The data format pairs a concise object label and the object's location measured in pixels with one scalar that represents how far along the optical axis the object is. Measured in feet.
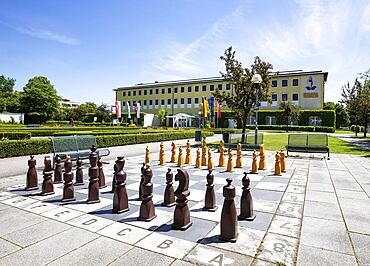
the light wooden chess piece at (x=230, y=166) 27.16
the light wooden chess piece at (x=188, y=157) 31.22
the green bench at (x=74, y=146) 27.45
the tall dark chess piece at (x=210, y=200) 14.96
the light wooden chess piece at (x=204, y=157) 30.76
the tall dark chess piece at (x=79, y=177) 20.84
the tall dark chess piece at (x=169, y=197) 15.66
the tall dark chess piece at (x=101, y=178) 19.86
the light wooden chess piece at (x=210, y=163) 27.86
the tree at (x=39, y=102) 172.33
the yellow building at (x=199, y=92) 152.46
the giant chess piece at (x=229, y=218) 11.23
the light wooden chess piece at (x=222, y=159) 29.96
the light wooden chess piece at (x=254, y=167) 26.40
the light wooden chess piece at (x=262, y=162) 28.53
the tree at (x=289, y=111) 136.26
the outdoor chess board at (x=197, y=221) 10.30
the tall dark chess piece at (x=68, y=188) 16.48
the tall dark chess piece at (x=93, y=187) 16.05
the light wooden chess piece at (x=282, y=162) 27.07
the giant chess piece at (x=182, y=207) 12.34
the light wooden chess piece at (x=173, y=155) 33.20
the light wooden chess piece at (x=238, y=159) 29.71
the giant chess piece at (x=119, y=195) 14.28
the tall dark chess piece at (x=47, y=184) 17.99
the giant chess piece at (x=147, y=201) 13.25
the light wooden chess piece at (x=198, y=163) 29.26
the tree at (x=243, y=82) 54.29
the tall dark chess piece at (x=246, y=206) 13.61
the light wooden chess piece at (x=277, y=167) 25.63
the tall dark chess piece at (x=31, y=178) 19.27
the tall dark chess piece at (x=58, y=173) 21.22
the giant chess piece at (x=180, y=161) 30.60
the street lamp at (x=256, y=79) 44.62
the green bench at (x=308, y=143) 38.24
